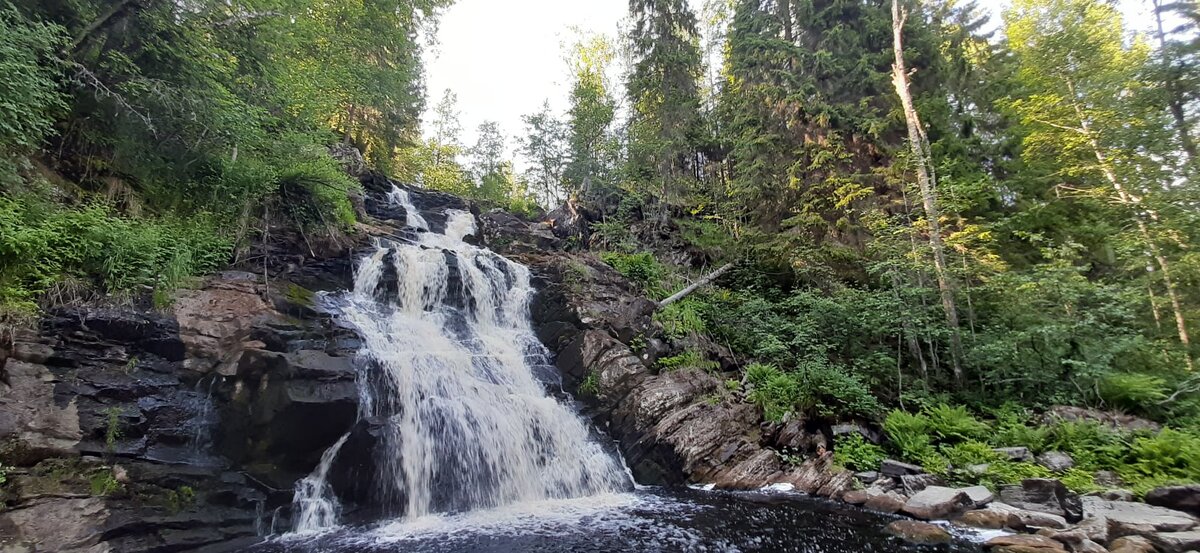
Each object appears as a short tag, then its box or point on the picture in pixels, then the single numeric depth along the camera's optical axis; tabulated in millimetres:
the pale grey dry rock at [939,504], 6820
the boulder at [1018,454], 8103
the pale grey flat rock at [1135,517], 5527
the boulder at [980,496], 6883
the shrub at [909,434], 8883
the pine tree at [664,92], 20922
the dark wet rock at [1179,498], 6074
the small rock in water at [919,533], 5973
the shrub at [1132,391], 9211
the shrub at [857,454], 8820
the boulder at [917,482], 7785
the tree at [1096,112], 12062
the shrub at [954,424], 9062
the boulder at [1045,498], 6380
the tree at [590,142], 23281
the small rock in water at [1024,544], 5375
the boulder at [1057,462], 7770
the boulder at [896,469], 8281
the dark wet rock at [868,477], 8344
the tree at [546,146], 25672
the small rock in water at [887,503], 7293
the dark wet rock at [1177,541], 5047
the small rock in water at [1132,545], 5047
